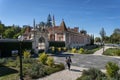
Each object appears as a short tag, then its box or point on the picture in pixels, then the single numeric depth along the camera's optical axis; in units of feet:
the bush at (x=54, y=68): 26.37
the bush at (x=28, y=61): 32.27
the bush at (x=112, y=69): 22.42
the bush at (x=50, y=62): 30.44
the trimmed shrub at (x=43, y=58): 32.11
